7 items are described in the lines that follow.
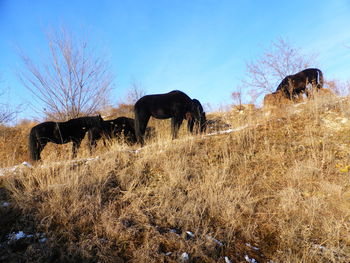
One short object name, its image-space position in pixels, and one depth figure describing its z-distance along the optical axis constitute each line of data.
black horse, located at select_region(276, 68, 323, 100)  7.85
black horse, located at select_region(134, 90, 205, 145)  6.29
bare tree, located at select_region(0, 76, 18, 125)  11.89
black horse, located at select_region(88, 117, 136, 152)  6.38
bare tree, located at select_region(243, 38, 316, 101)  14.27
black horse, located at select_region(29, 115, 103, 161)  5.24
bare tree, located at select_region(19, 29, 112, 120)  9.74
